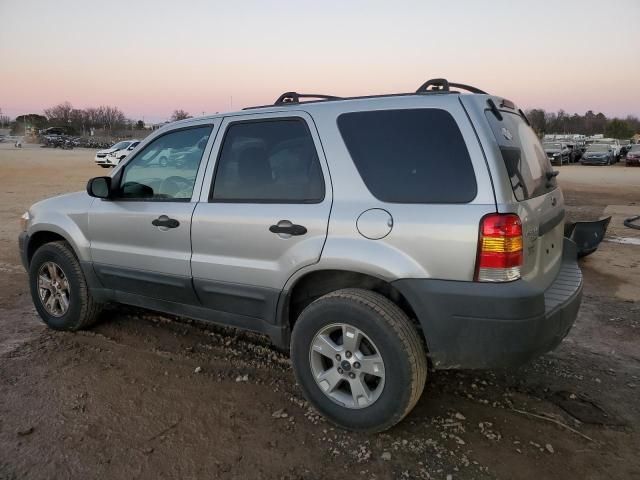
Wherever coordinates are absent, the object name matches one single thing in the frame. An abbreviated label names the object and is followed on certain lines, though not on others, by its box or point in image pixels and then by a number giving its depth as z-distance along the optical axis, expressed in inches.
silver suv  103.3
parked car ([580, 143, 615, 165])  1451.8
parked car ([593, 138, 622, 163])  1578.2
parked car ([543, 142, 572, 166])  1380.8
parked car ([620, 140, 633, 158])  1827.5
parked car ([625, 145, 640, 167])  1376.7
